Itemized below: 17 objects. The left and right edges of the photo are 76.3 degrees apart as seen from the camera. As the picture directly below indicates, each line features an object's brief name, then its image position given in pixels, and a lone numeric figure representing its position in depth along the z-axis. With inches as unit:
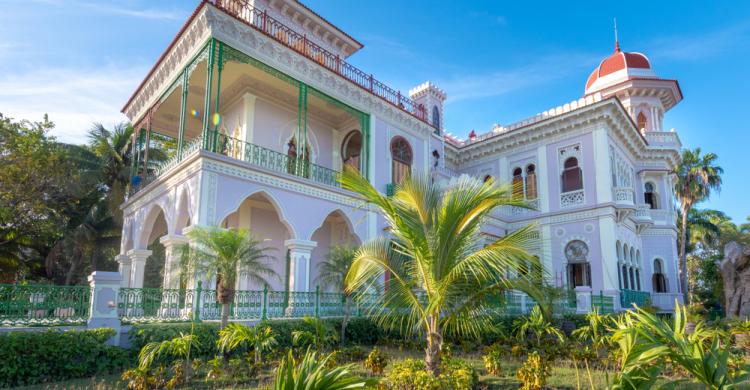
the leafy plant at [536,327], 418.9
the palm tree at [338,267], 451.2
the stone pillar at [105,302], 327.3
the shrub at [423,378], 210.5
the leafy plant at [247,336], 301.6
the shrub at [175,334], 333.4
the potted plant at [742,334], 392.5
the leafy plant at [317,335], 355.6
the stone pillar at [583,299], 589.0
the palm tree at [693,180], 900.0
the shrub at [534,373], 248.9
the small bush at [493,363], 299.7
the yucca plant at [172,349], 266.0
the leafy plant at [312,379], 135.2
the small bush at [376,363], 295.9
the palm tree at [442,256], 222.4
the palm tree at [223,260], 356.2
